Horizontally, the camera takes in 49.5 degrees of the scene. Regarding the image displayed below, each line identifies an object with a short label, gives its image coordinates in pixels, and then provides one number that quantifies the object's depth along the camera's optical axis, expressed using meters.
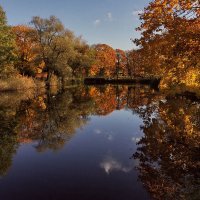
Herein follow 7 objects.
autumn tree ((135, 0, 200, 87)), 10.17
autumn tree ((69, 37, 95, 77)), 61.07
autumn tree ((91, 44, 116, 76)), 80.39
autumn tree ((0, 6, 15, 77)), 32.57
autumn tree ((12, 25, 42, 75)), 45.60
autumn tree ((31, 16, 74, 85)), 45.33
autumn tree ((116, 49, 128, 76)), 83.65
